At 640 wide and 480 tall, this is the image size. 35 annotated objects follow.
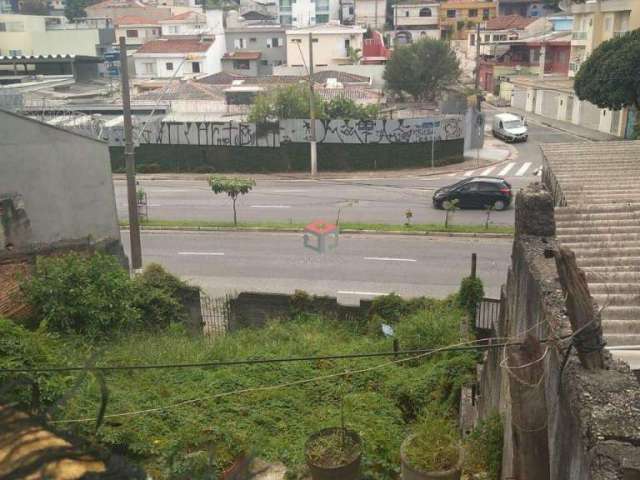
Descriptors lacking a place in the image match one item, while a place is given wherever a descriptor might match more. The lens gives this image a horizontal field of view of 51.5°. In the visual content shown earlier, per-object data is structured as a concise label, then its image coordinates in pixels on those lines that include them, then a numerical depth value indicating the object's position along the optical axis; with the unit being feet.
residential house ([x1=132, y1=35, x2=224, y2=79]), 193.98
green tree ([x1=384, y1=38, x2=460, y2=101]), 163.94
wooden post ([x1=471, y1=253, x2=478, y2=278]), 47.23
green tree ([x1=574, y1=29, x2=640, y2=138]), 101.60
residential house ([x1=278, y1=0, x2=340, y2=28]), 287.28
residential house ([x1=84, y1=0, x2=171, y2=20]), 275.59
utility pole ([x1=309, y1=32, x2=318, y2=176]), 108.68
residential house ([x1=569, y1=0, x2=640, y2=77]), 125.18
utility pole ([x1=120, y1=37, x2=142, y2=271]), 49.37
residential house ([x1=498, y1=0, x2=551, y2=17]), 276.21
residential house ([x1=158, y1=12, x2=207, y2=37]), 240.32
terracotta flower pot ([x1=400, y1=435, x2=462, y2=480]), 22.94
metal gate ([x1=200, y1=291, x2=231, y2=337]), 49.44
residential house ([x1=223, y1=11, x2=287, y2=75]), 219.61
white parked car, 137.49
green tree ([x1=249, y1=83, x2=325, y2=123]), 120.78
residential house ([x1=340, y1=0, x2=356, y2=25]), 297.12
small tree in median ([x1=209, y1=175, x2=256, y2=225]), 80.64
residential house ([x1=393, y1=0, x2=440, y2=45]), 257.55
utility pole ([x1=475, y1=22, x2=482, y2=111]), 141.38
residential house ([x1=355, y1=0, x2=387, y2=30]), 284.00
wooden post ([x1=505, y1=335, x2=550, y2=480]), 17.85
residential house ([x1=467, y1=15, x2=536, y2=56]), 221.87
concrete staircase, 22.95
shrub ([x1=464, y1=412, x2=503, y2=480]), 24.48
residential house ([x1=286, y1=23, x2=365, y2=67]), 202.63
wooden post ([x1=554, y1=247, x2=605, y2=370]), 15.57
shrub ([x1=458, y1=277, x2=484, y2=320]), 45.65
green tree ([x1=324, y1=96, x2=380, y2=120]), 121.19
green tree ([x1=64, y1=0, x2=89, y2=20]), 310.65
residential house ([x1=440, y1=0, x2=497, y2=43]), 252.42
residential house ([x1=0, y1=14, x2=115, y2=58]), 215.10
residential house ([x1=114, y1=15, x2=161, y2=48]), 251.39
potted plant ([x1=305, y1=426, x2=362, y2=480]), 24.85
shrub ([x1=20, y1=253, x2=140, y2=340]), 41.96
